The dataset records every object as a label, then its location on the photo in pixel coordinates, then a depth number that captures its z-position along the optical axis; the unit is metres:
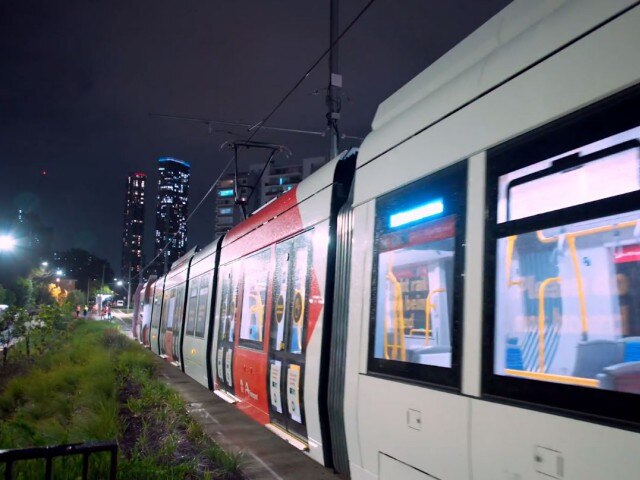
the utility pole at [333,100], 11.50
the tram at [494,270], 2.26
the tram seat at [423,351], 3.20
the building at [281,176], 103.22
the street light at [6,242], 22.00
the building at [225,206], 102.38
